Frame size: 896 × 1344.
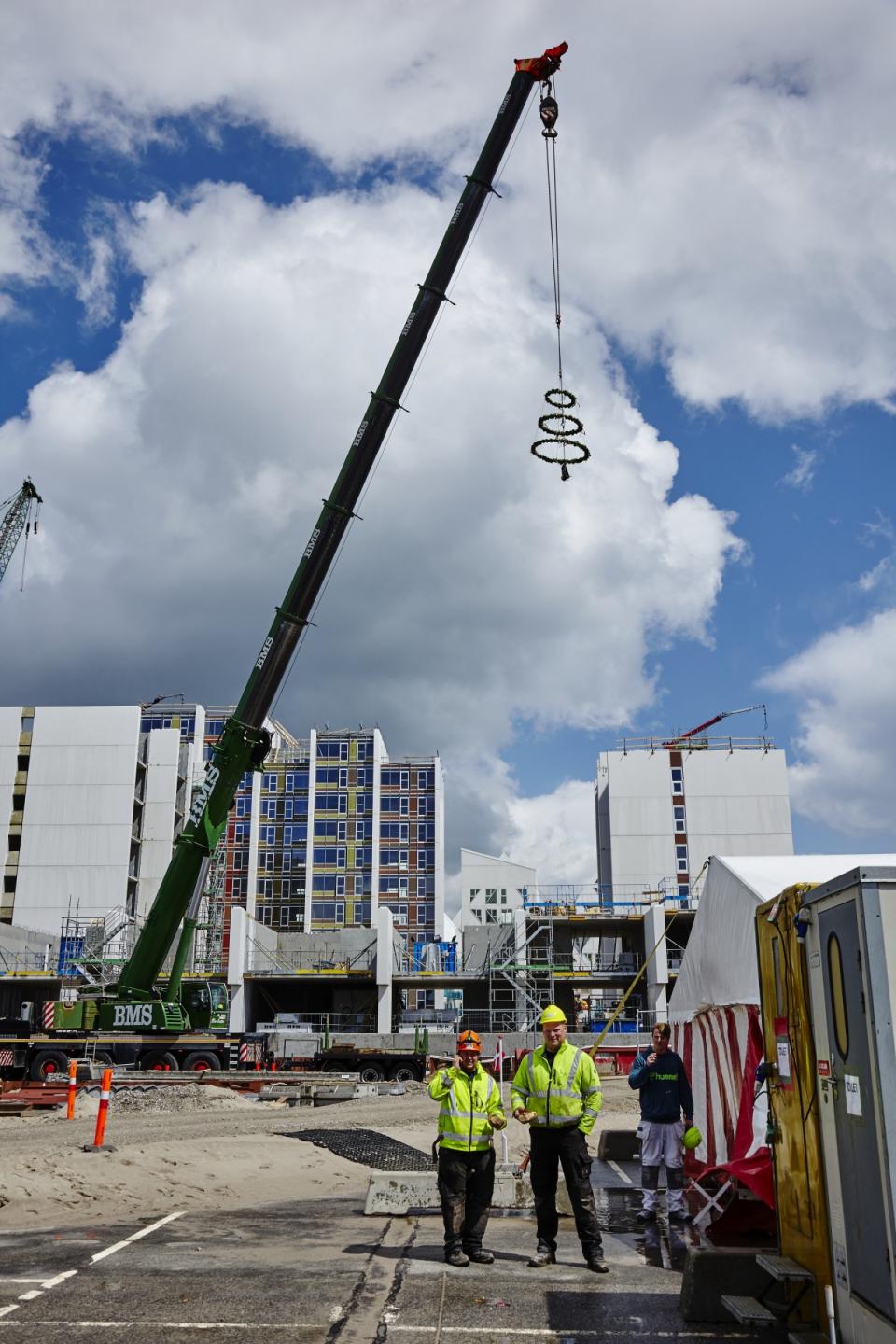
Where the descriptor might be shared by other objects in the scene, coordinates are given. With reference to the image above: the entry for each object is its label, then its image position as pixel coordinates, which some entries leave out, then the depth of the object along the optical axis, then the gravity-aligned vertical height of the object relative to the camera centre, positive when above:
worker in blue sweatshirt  9.83 -1.08
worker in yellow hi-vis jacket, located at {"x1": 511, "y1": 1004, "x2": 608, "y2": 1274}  7.89 -0.90
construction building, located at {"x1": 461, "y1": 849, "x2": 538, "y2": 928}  97.81 +10.71
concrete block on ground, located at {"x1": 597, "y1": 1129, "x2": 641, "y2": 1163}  14.28 -1.90
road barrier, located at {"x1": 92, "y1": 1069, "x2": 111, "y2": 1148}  14.64 -1.49
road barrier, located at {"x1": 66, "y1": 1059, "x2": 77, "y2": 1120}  22.53 -2.17
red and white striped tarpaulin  9.50 -0.89
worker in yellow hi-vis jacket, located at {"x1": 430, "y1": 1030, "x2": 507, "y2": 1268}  8.00 -1.14
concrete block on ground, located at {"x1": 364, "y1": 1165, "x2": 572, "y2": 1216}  9.94 -1.76
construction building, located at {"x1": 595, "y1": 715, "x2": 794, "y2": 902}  82.88 +14.10
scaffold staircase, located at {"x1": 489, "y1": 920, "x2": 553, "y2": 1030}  52.59 +0.86
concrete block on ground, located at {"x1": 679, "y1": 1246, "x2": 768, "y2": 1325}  6.48 -1.63
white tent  9.84 +0.77
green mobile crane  26.48 +9.82
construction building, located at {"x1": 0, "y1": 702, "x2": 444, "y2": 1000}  78.81 +13.72
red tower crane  88.29 +23.00
